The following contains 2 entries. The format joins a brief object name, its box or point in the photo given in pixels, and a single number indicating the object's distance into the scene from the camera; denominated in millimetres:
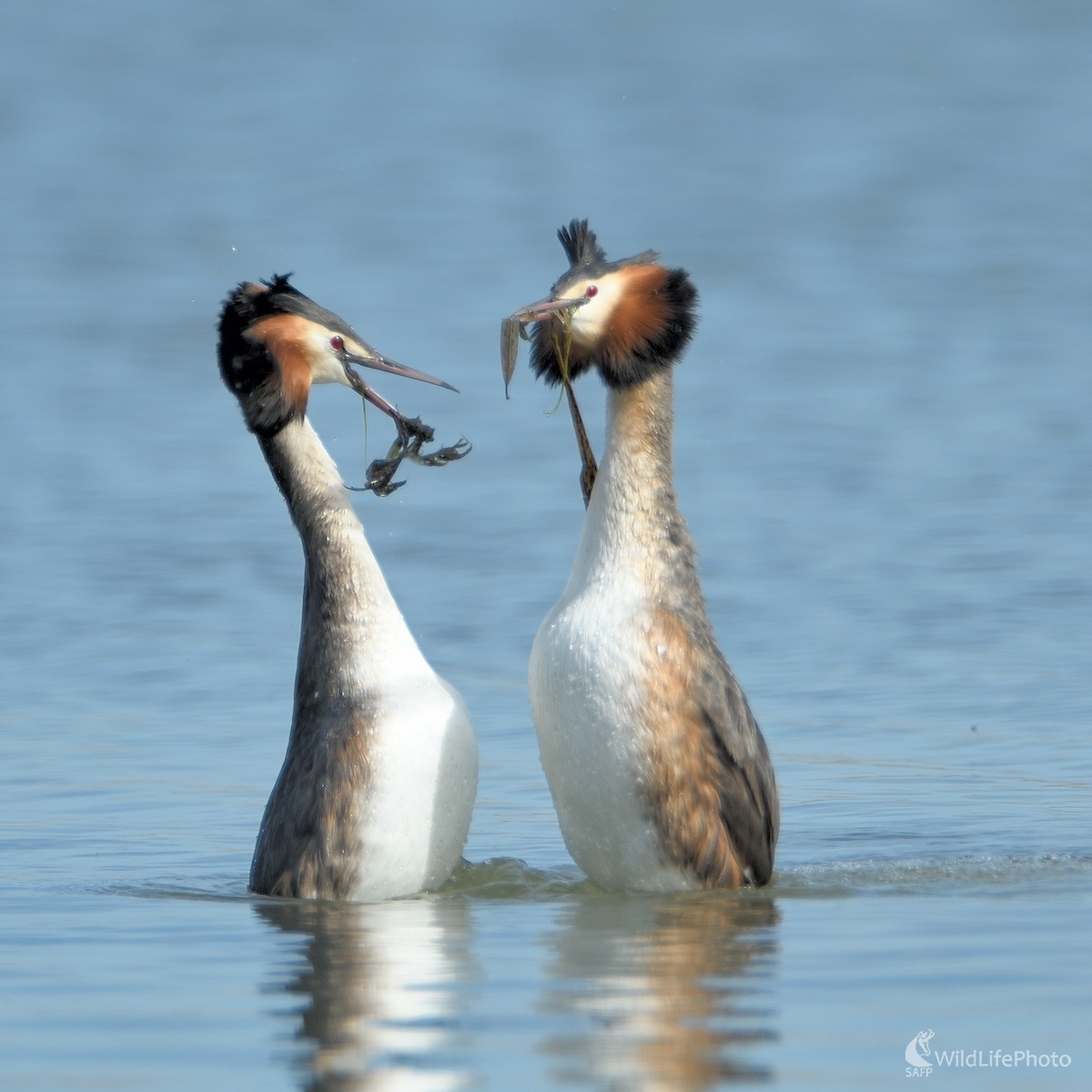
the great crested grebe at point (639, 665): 16516
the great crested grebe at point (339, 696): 16766
